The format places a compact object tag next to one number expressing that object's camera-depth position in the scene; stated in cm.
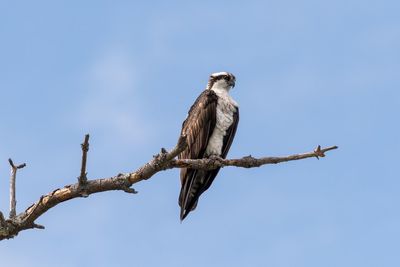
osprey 1980
